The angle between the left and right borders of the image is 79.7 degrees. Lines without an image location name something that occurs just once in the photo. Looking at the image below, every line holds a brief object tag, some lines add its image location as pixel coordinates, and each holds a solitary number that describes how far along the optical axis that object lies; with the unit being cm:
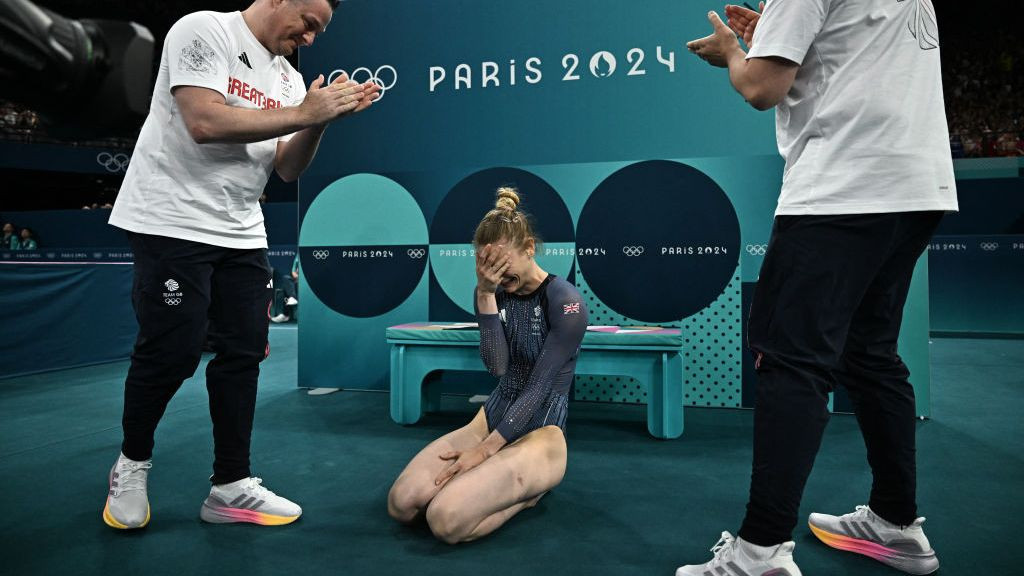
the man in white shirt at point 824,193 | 114
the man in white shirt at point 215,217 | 149
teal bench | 271
